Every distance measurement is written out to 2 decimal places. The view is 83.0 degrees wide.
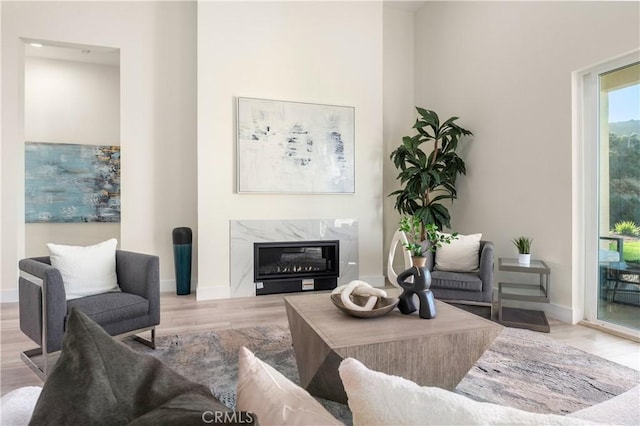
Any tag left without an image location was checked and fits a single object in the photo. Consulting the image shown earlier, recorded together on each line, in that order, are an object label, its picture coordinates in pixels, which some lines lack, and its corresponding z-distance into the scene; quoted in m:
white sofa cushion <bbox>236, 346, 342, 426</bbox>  0.57
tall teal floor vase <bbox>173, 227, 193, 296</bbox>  4.41
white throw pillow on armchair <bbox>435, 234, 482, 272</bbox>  3.74
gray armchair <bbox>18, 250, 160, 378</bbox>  2.20
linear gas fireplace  4.55
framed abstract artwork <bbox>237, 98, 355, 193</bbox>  4.46
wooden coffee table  1.68
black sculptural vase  2.02
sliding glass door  3.06
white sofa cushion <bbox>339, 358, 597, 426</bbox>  0.49
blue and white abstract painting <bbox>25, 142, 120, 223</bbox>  5.35
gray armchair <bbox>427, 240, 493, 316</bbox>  3.47
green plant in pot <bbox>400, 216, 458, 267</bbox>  2.11
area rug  2.04
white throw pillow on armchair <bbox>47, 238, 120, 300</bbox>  2.54
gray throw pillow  0.55
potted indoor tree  4.55
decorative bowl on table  1.94
